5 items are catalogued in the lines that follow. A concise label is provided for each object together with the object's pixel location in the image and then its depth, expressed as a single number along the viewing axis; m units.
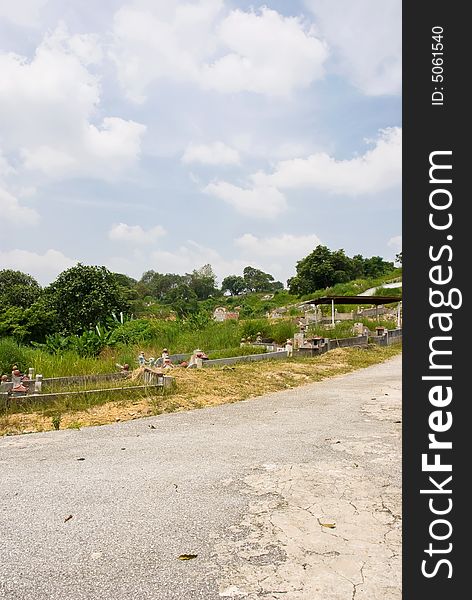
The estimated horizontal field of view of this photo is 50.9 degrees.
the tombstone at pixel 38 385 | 7.54
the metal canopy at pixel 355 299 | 20.12
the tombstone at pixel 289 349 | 13.43
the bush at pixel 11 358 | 9.96
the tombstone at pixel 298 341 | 14.34
